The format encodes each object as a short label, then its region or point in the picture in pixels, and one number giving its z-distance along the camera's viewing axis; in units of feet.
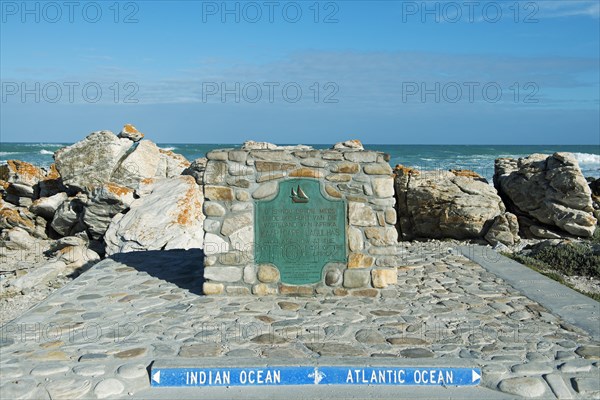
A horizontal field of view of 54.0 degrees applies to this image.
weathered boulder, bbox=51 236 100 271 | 36.19
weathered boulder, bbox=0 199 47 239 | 47.73
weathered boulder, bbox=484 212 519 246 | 43.60
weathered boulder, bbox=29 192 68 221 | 47.85
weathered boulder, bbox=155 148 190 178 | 49.85
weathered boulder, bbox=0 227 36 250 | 44.55
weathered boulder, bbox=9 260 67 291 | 32.14
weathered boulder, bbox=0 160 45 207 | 53.52
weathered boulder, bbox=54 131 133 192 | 45.65
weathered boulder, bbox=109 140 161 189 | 44.70
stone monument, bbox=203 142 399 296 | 21.97
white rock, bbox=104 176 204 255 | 34.50
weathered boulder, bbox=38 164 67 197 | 52.60
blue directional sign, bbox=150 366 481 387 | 14.84
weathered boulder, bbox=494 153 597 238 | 46.09
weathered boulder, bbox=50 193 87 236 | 45.16
